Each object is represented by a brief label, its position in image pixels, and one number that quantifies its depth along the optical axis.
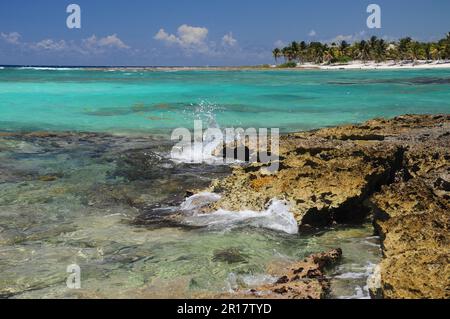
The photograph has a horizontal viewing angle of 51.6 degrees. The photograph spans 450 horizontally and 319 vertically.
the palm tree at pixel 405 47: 120.81
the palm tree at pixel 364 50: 129.50
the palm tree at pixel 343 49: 140.00
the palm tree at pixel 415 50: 120.38
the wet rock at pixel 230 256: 6.22
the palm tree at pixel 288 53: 149.49
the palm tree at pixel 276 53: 153.62
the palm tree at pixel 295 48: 147.25
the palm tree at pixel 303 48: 146.62
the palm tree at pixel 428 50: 119.38
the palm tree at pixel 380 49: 125.56
